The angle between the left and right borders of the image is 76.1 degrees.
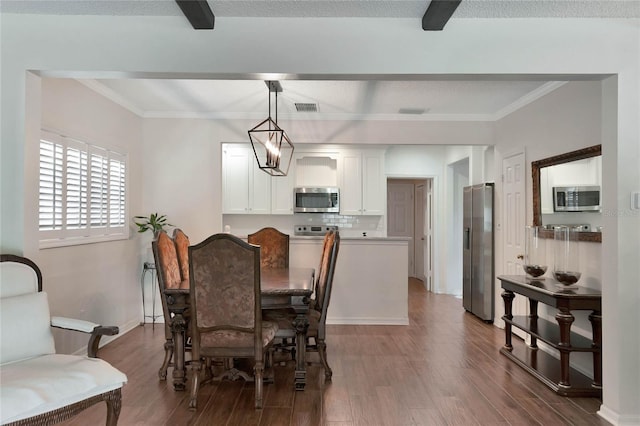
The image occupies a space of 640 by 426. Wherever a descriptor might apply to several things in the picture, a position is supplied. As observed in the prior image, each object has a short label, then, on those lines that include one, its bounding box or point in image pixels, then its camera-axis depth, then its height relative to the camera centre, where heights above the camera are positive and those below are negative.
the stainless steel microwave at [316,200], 6.68 +0.29
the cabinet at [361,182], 6.79 +0.59
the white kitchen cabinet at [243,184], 6.67 +0.54
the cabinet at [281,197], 6.71 +0.34
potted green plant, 4.65 -0.07
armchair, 1.80 -0.75
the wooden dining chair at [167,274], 3.01 -0.44
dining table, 2.90 -0.67
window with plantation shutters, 3.27 +0.22
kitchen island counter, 4.98 -0.77
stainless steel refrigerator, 5.10 -0.43
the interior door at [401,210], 9.09 +0.18
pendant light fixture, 3.58 +0.64
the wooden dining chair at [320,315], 3.09 -0.77
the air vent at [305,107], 4.60 +1.27
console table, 2.94 -0.93
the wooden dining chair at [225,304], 2.59 -0.56
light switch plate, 2.51 +0.12
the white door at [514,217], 4.42 +0.02
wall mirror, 3.25 +0.32
